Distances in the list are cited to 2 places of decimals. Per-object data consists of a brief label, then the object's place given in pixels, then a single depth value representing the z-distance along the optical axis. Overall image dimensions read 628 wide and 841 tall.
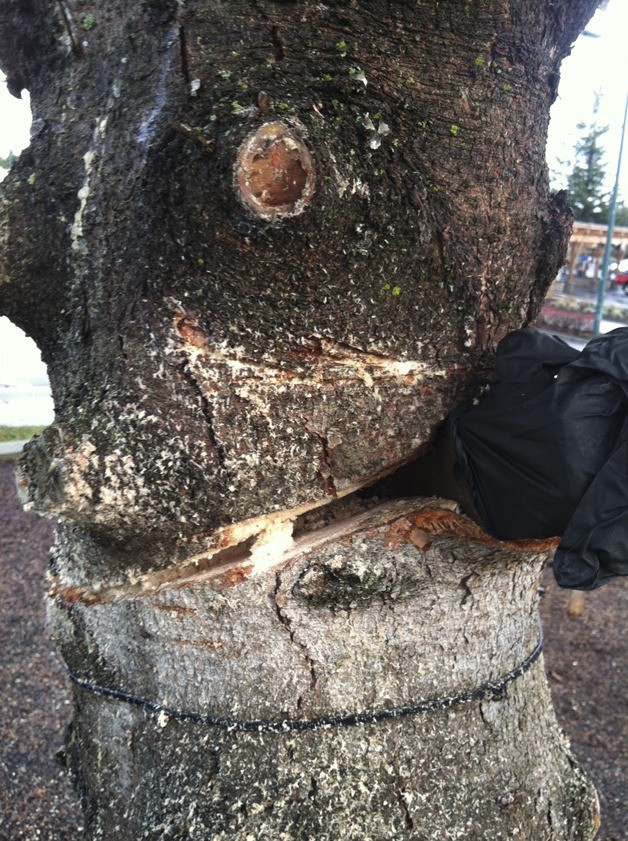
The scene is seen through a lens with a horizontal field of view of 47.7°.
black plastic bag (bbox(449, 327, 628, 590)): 1.05
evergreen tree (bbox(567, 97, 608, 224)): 25.80
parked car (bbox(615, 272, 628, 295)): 25.16
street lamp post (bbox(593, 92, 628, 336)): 10.54
